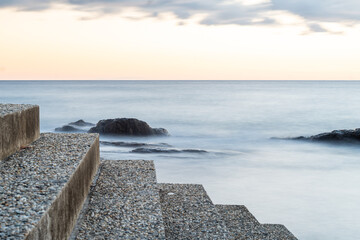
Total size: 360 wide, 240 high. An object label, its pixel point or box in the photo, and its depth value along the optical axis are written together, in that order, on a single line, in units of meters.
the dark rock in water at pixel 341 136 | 16.67
